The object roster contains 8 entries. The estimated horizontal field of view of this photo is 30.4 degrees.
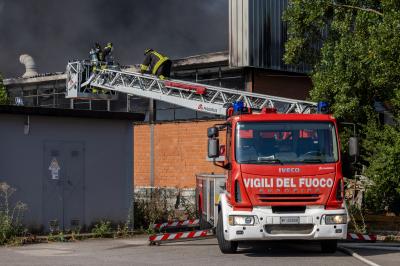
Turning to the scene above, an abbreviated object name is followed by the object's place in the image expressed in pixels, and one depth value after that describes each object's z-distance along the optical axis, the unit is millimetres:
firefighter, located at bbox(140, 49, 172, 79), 24656
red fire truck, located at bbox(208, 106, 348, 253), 13469
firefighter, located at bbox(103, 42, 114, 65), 26641
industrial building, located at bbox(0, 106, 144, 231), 17547
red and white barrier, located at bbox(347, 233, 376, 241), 16062
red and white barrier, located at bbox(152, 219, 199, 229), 18312
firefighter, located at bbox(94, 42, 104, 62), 26438
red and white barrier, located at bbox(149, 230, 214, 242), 15977
